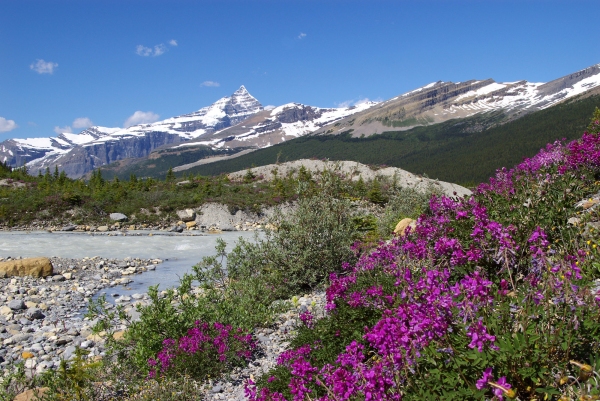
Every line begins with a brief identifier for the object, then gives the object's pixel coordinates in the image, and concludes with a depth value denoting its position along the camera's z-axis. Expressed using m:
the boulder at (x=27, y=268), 13.92
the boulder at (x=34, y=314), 9.97
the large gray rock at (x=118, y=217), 29.05
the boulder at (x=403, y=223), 14.20
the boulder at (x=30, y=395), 5.12
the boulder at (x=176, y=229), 27.77
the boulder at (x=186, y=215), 30.38
